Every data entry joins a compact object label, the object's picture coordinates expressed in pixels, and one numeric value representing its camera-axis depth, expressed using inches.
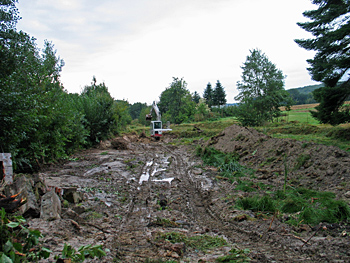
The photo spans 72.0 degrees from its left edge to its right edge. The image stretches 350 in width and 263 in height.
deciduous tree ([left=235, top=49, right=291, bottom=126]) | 1470.2
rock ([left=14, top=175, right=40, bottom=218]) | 169.3
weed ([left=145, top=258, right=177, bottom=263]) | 140.3
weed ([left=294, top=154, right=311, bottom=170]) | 340.5
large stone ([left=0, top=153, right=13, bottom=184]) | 203.8
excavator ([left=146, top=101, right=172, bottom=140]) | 1192.4
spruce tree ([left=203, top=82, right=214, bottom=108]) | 3200.3
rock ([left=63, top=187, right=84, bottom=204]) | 234.7
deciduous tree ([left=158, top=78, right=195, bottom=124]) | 2347.4
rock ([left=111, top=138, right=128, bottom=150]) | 773.9
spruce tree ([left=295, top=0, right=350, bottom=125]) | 456.7
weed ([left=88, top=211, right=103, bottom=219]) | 216.5
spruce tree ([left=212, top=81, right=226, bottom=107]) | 3147.1
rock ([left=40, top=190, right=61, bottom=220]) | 175.9
